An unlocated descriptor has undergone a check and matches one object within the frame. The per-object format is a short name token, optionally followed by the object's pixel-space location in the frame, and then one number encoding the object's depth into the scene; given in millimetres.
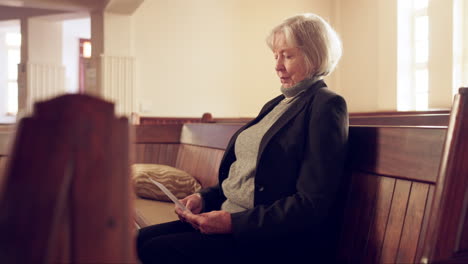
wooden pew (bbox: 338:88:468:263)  997
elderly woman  1281
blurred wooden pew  589
